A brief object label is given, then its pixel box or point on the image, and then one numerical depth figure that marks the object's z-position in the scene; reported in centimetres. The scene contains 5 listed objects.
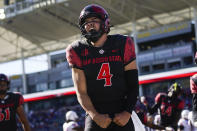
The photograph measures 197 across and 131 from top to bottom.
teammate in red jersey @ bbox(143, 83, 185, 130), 1892
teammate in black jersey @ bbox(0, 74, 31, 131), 1006
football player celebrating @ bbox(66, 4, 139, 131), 608
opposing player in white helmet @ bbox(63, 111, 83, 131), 1767
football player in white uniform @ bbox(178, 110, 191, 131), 1994
